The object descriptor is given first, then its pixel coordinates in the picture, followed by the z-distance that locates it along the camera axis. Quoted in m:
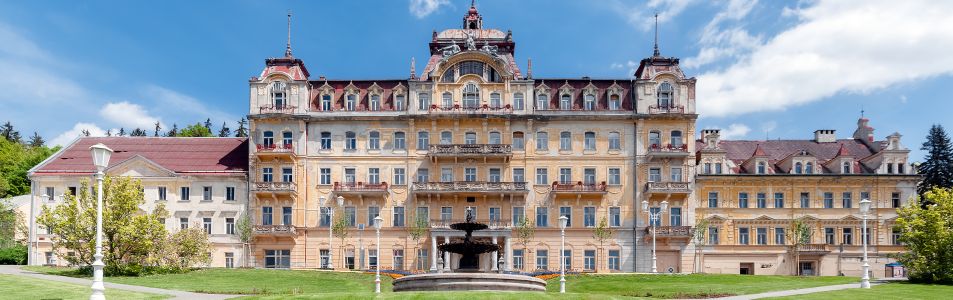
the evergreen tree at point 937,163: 78.50
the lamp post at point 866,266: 40.94
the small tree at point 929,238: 44.47
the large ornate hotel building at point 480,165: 62.81
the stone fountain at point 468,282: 33.50
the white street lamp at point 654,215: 54.31
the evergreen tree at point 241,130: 112.00
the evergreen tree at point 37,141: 140.43
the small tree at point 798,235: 63.09
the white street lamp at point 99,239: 24.52
